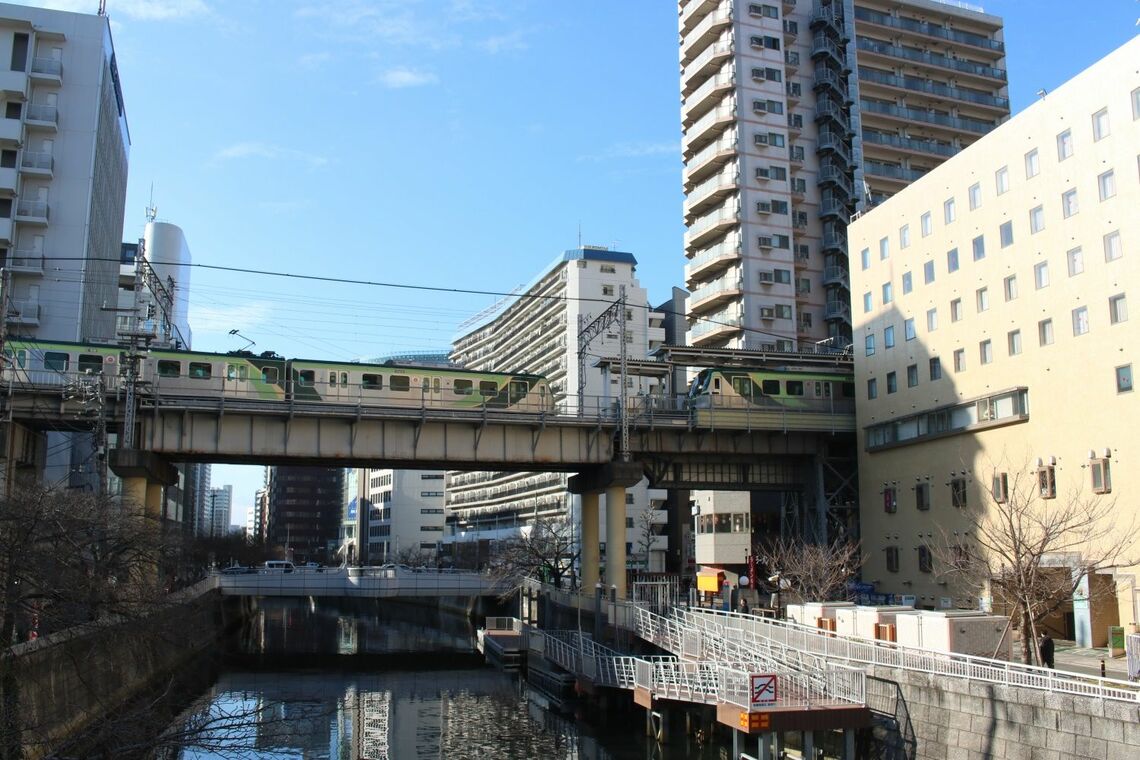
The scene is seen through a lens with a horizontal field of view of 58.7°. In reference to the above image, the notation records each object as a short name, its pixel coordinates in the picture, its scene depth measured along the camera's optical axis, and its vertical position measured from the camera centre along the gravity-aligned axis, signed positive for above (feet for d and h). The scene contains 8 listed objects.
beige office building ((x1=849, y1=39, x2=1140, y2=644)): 126.31 +29.47
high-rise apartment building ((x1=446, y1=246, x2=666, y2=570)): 396.37 +80.93
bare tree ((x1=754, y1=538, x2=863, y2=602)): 153.79 -4.96
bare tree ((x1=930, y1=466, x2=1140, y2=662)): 106.52 -0.76
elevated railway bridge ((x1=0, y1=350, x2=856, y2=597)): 154.30 +16.85
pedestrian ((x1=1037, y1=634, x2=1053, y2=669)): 96.43 -10.68
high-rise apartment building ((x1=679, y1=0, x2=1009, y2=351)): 273.75 +115.77
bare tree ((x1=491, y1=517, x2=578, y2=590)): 257.55 -6.04
